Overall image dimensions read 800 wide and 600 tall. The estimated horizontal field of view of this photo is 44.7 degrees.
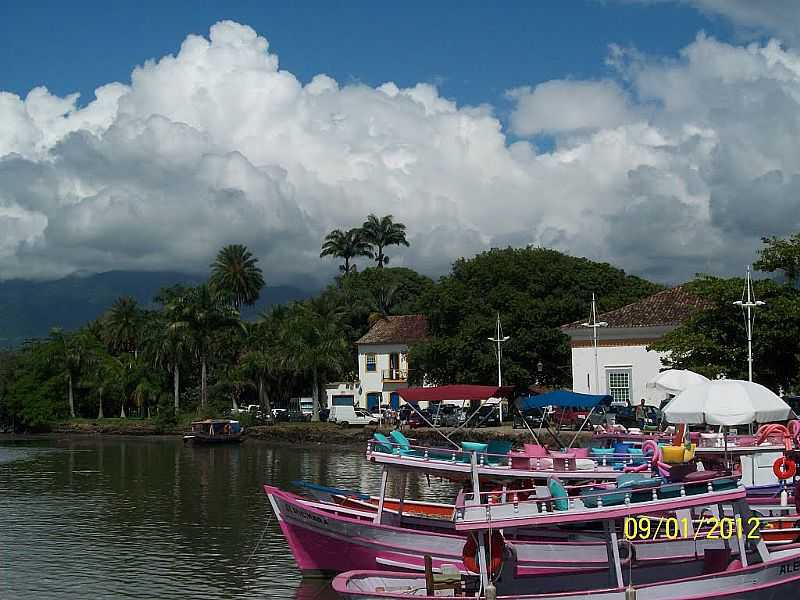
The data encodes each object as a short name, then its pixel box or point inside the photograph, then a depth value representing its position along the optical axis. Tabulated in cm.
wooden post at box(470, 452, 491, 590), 1597
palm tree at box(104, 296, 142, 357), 9025
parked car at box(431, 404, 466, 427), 5478
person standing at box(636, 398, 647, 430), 4356
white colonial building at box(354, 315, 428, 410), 7631
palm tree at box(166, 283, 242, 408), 7469
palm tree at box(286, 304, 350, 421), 6838
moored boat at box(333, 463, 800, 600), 1534
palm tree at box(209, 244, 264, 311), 9469
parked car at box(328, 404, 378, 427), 6462
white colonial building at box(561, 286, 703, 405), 5366
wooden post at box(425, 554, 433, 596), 1630
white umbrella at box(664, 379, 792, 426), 2112
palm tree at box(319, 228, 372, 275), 10388
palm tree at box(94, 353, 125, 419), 8088
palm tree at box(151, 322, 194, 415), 7425
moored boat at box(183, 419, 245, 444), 6234
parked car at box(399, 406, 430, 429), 5766
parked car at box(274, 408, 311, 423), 6882
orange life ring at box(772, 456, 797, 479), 2055
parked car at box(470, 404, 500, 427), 5473
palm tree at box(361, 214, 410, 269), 10425
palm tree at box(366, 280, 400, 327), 9275
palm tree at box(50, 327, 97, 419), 8331
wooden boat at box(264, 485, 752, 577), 1794
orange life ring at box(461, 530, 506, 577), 1641
